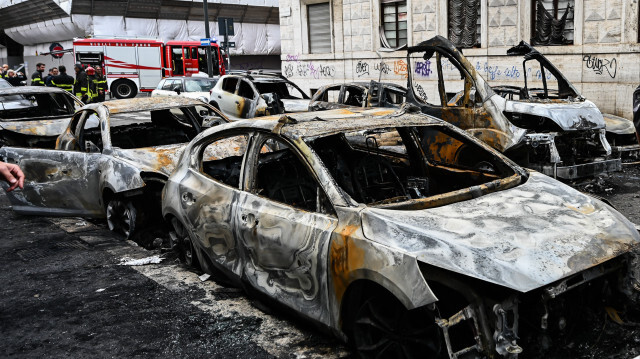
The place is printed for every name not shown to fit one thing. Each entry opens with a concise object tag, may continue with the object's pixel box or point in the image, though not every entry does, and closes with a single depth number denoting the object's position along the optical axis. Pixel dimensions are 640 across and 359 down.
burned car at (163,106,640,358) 3.27
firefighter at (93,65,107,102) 19.08
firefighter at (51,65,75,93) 17.52
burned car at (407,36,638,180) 8.34
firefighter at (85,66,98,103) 18.38
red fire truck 32.53
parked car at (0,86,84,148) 10.09
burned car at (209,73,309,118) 14.50
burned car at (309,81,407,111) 11.70
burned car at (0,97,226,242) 6.93
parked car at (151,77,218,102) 19.66
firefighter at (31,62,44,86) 19.80
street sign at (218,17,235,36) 21.31
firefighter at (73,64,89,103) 18.11
